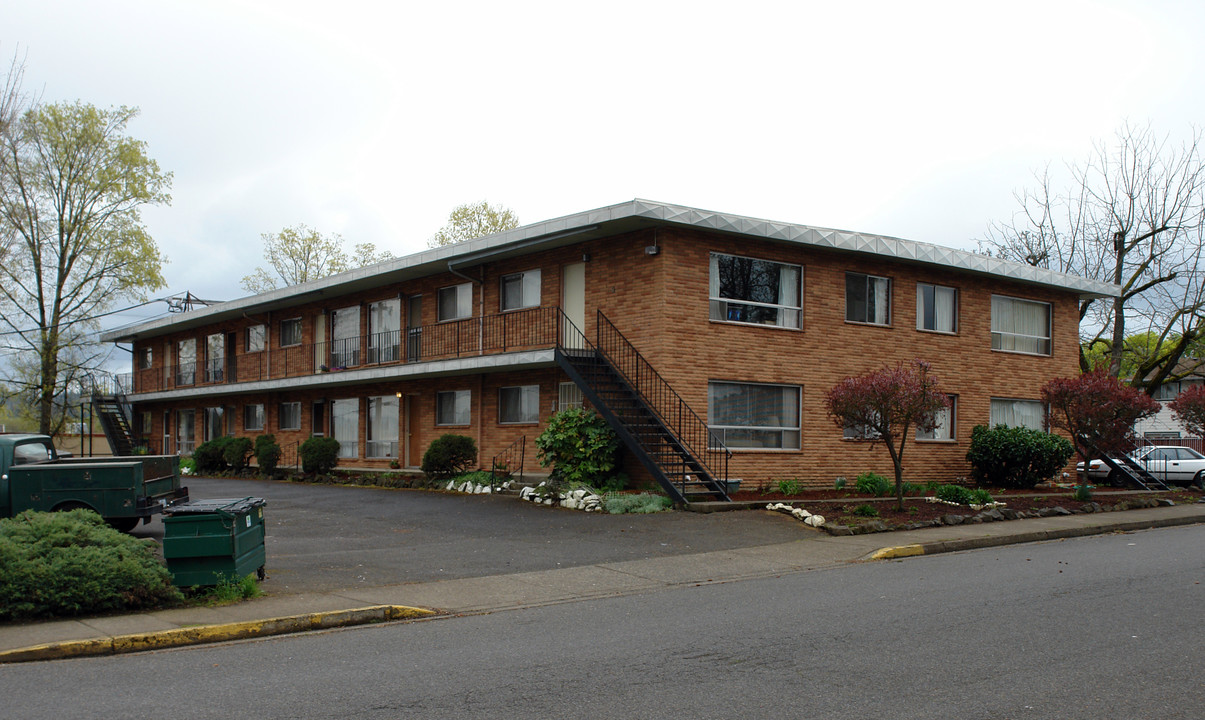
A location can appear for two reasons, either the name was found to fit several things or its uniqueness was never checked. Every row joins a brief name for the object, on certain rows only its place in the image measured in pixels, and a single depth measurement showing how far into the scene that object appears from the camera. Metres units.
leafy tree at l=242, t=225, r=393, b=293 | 53.59
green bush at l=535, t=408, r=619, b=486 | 19.47
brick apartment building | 19.70
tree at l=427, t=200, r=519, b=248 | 48.56
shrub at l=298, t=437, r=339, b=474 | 26.80
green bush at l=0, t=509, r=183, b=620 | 8.55
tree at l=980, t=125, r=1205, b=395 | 34.78
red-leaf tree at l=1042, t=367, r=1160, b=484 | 20.19
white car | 29.88
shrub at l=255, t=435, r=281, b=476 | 28.53
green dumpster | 9.32
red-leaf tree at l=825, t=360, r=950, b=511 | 16.45
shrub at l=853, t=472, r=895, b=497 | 20.64
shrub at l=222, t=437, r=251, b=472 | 29.97
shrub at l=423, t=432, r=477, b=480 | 22.61
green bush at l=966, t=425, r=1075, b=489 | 23.08
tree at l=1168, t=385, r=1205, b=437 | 24.56
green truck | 13.04
